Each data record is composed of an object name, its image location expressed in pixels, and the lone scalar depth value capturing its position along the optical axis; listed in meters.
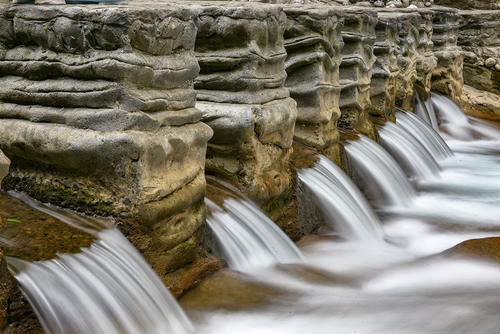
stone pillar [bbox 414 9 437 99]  12.73
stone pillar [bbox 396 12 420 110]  11.27
